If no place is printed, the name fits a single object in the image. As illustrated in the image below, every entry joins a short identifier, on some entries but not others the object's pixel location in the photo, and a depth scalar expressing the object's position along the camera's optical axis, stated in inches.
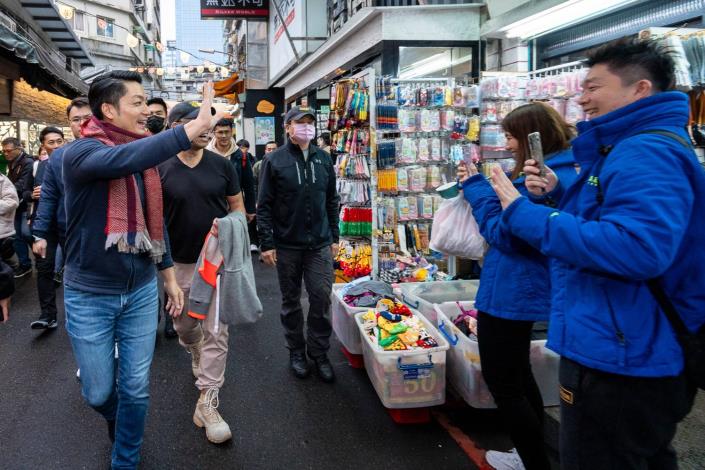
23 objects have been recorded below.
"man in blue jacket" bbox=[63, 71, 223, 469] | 97.7
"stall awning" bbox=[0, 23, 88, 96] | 301.9
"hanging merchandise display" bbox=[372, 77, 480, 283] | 236.7
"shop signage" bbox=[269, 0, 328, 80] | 512.4
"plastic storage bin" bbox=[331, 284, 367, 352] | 171.8
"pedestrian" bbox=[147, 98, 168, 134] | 193.5
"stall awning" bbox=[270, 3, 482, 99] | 312.3
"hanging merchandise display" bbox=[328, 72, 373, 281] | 238.8
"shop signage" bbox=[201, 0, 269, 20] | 624.7
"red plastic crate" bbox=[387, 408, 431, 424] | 140.3
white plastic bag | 115.3
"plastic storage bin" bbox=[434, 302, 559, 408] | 133.0
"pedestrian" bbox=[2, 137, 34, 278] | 281.3
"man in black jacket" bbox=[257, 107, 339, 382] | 169.3
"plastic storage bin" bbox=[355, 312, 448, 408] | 135.3
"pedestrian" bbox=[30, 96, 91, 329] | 137.9
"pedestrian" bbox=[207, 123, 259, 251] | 195.3
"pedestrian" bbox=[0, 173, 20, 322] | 223.3
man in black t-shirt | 138.1
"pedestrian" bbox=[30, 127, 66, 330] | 216.7
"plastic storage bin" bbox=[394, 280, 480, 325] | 178.4
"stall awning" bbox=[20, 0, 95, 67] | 532.3
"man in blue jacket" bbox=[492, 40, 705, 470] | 58.9
